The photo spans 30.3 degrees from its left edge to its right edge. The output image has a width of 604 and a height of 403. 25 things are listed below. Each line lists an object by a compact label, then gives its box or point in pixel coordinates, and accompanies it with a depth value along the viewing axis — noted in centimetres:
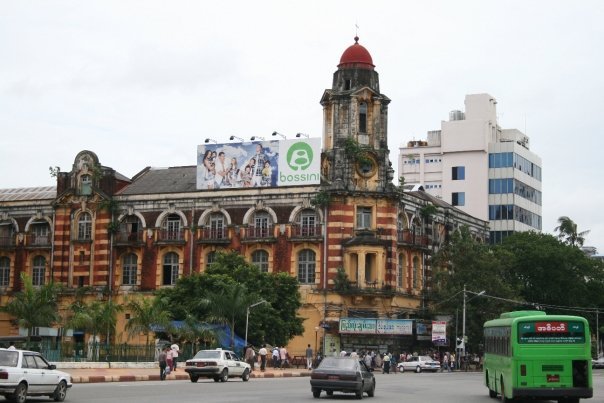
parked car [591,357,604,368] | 8969
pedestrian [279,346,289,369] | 6875
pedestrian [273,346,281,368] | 6806
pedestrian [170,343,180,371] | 5431
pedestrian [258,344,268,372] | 6419
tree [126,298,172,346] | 6138
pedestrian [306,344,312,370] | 7206
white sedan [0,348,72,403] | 2923
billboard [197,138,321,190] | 7925
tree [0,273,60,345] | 6044
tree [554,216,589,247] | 9969
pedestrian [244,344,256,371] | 6159
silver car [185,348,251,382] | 4662
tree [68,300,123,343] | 6119
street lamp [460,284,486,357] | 7545
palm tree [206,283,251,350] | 6769
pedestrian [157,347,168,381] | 4762
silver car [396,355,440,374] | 7438
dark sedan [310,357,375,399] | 3634
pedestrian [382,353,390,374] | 6969
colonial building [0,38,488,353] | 7925
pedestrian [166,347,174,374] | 5266
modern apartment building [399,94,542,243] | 11281
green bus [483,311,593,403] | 3181
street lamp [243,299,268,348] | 6728
